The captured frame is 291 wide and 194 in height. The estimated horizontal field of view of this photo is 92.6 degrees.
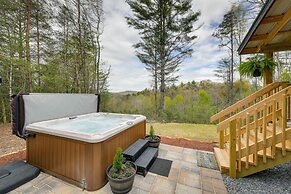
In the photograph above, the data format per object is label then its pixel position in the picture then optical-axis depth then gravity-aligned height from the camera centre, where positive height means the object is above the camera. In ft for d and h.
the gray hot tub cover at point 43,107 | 9.43 -0.94
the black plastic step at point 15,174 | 6.88 -4.42
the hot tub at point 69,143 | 7.00 -2.79
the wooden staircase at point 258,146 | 7.47 -2.83
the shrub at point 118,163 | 6.88 -3.36
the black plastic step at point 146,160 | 8.18 -4.16
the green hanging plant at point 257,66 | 10.71 +2.32
